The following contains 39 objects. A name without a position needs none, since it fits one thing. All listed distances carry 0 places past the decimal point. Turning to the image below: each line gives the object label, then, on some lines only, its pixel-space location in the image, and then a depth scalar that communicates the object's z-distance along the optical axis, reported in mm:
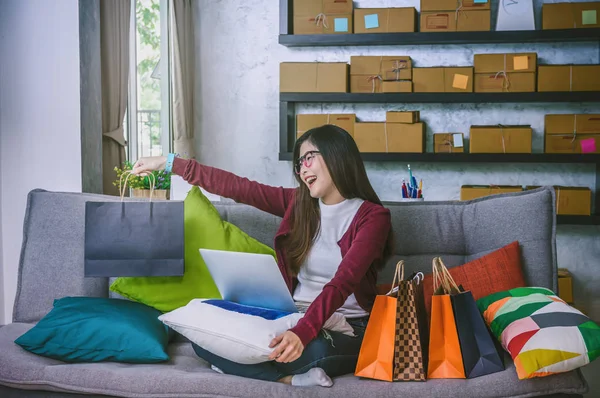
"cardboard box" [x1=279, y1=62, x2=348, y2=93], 4305
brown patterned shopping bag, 1632
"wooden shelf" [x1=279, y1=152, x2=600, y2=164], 4172
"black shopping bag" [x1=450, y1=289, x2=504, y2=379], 1630
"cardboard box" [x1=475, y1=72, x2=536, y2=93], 4234
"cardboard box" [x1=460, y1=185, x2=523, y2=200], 4180
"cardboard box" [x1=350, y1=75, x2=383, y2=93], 4328
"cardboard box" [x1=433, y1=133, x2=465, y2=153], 4309
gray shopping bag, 1945
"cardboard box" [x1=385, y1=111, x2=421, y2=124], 4218
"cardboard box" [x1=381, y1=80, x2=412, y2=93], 4285
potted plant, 2766
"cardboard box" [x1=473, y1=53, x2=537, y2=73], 4238
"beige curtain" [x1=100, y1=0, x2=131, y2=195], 3449
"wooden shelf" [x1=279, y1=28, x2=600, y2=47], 4211
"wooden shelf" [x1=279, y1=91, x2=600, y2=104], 4176
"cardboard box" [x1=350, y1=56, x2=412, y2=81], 4305
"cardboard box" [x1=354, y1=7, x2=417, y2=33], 4309
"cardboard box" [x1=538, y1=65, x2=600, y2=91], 4188
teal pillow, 1767
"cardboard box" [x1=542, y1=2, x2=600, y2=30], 4211
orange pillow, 1973
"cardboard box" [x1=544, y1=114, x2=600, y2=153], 4148
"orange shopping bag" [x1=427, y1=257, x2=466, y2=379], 1639
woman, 1832
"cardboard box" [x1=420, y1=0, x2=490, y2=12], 4258
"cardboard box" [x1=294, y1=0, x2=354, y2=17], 4355
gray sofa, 1603
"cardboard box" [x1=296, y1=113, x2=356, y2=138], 4309
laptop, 1676
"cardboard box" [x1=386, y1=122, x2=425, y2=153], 4234
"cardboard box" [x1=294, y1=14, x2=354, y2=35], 4371
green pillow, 2062
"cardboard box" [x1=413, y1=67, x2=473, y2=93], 4254
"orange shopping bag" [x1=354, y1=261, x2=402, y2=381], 1626
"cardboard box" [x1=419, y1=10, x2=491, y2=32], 4262
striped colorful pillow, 1548
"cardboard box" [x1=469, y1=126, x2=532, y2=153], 4191
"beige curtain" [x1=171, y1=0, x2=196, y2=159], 4418
